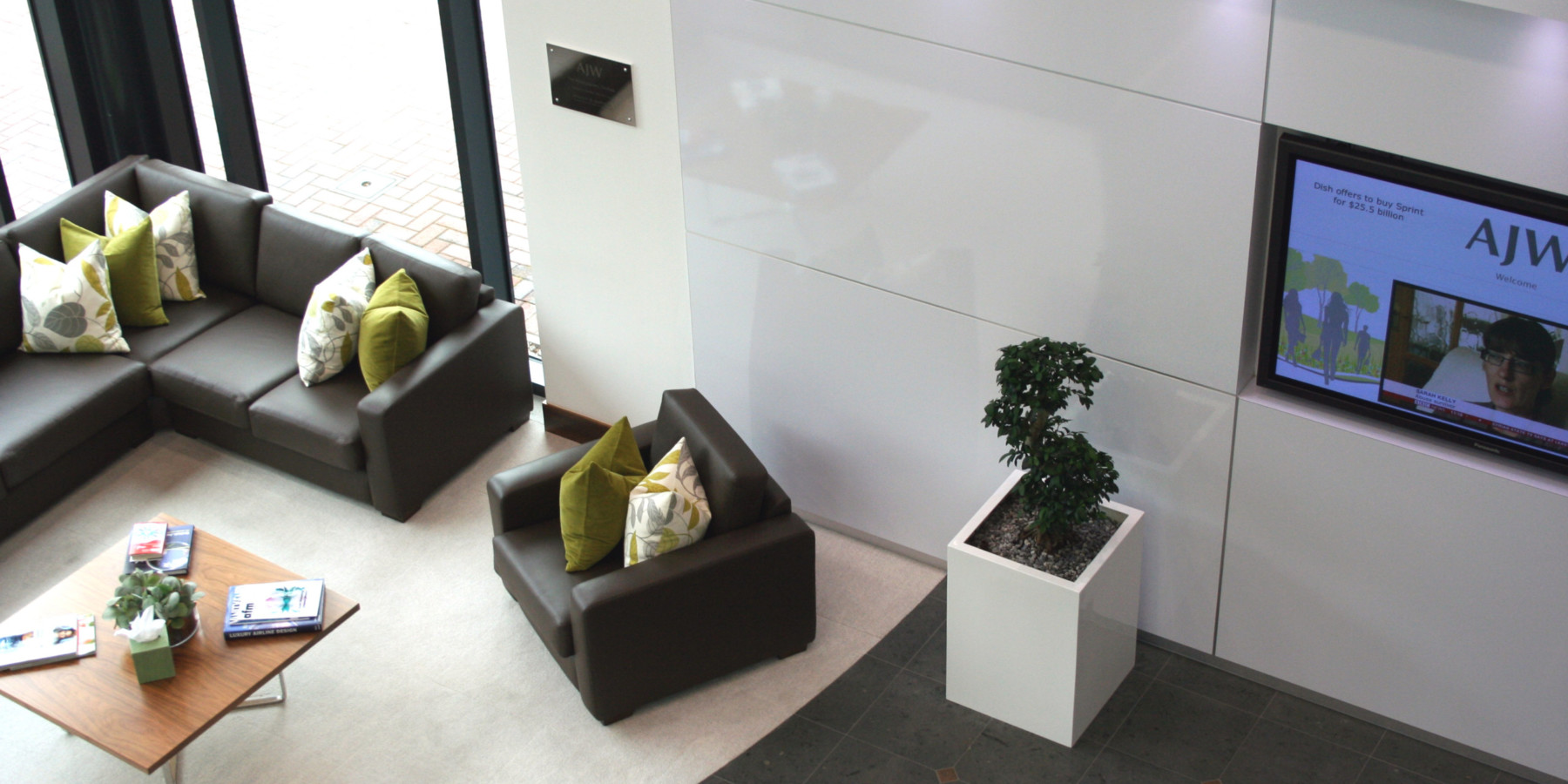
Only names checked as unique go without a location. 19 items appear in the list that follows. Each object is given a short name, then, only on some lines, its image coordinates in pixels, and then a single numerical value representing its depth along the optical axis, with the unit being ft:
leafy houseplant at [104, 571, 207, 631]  15.57
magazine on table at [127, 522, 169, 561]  17.44
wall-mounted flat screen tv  13.03
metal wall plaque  18.28
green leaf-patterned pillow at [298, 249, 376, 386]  20.16
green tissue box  15.46
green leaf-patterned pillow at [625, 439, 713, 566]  16.24
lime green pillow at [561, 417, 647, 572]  16.51
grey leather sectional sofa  19.86
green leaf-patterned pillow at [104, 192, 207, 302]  22.16
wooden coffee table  15.08
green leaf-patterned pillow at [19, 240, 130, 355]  20.97
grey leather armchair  16.06
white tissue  15.52
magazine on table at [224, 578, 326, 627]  16.38
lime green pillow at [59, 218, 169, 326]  21.61
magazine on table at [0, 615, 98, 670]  15.94
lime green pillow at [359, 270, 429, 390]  19.72
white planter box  15.40
